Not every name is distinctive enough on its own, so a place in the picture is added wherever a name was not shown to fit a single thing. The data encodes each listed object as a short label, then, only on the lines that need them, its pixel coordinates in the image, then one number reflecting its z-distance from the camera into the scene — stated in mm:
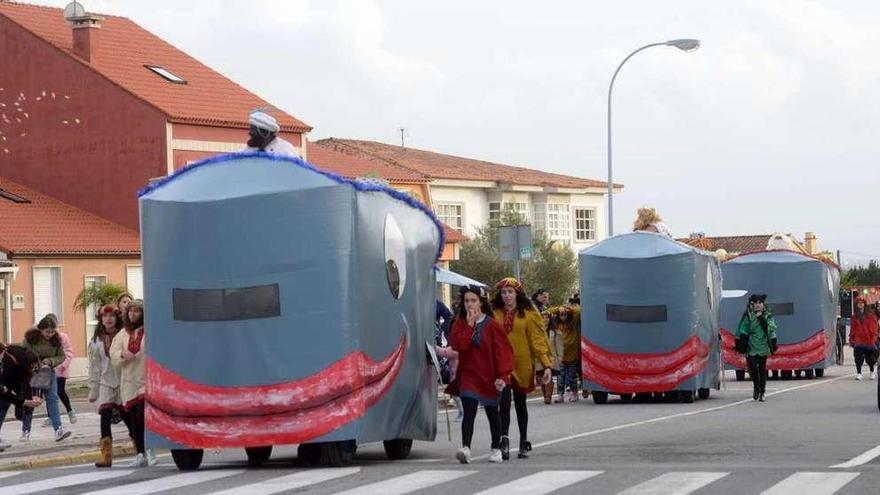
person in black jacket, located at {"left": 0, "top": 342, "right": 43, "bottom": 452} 23922
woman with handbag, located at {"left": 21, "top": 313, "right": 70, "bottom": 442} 24766
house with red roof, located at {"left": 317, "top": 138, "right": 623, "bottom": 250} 79938
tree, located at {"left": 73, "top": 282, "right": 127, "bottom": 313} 48375
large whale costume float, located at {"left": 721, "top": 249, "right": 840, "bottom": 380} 41594
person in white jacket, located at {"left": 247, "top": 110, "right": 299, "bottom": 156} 17125
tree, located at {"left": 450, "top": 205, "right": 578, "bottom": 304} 77438
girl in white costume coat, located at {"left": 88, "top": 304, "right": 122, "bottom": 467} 18641
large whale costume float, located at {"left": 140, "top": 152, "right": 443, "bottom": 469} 16156
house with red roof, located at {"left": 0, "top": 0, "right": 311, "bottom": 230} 54531
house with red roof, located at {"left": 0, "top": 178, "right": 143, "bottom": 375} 49062
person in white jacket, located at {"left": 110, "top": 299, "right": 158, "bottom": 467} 18297
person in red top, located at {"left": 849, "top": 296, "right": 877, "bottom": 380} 40906
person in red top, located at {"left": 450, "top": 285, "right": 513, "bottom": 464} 17172
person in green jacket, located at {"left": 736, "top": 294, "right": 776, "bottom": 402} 30078
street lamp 40938
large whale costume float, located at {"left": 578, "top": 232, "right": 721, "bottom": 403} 29750
